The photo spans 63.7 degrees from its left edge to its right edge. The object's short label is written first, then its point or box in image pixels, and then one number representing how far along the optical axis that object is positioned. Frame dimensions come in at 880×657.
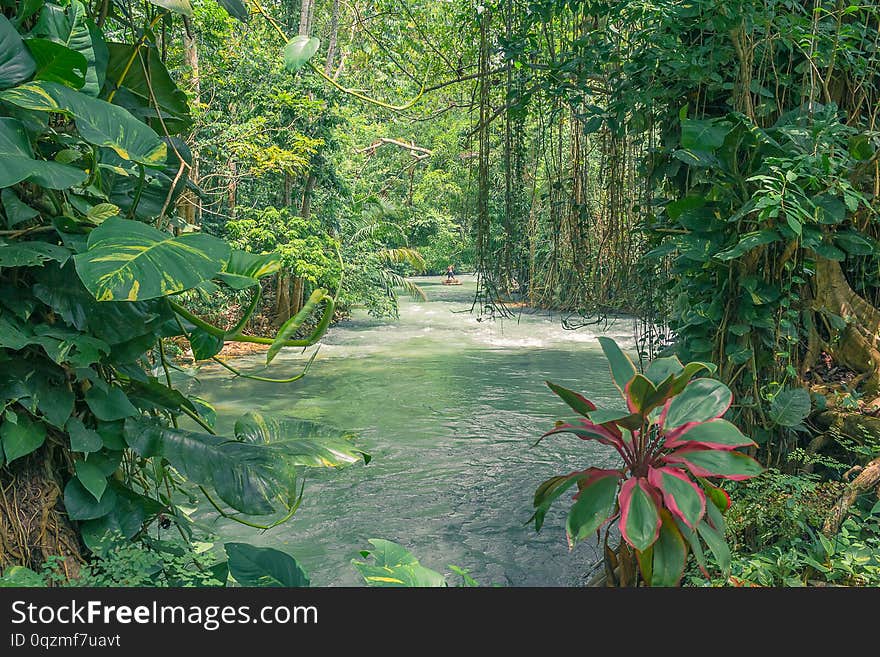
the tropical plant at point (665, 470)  1.65
